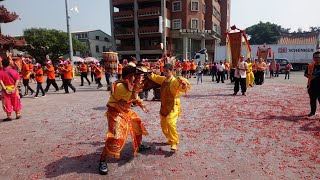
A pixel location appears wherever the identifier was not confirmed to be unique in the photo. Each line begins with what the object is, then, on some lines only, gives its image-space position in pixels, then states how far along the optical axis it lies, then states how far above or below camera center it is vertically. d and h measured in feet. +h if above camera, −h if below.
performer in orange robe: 13.35 -2.75
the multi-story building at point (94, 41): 191.31 +14.85
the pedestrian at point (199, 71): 58.54 -2.53
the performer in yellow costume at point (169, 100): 15.72 -2.39
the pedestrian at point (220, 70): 63.85 -2.58
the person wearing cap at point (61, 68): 44.66 -1.00
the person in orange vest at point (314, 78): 23.97 -1.85
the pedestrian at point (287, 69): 73.10 -3.00
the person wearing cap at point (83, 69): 57.41 -1.59
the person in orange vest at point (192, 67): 73.26 -2.00
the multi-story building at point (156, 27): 140.87 +18.16
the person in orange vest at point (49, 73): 42.37 -1.72
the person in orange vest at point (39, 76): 40.88 -2.15
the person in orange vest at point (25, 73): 40.71 -1.60
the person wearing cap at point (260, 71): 55.98 -2.61
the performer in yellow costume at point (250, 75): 44.22 -3.00
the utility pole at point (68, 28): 73.87 +9.36
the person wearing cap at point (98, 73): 53.14 -2.43
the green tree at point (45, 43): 150.20 +11.00
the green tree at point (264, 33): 238.97 +23.29
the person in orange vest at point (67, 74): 44.19 -2.02
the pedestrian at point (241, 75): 39.65 -2.40
